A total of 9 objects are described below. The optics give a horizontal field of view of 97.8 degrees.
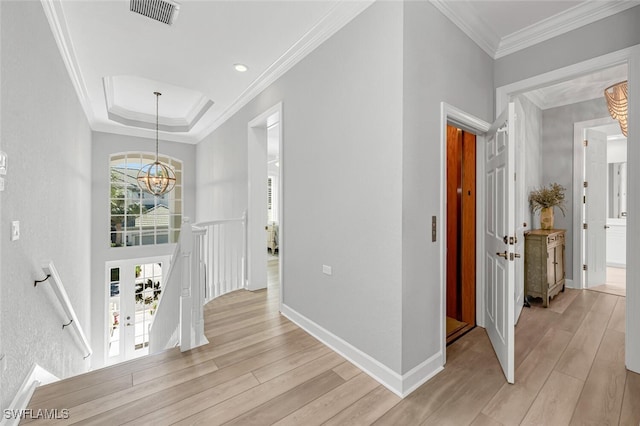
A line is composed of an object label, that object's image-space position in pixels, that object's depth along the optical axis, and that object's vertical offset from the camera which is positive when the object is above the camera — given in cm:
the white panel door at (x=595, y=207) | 409 +8
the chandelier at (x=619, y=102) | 255 +104
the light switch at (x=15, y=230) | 161 -11
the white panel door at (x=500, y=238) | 197 -22
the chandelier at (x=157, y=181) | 464 +51
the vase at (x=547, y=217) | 394 -6
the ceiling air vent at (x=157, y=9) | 226 +169
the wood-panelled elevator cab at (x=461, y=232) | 288 -21
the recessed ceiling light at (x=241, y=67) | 326 +171
